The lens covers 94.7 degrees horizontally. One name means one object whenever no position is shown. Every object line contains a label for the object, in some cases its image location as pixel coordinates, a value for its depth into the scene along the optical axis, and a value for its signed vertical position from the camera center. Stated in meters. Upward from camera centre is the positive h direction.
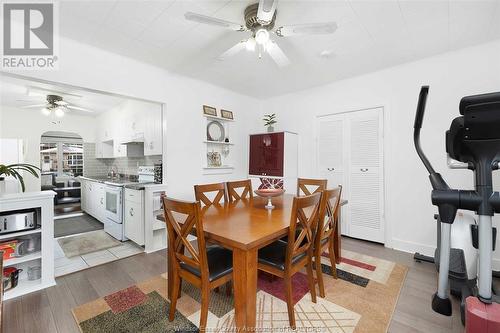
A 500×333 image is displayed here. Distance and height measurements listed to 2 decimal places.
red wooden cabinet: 3.89 +0.18
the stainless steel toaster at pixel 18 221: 2.03 -0.52
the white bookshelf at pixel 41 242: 2.08 -0.76
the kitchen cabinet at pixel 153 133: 3.56 +0.50
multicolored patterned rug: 1.65 -1.15
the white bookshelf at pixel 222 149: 3.74 +0.27
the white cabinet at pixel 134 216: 3.08 -0.73
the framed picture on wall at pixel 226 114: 3.95 +0.88
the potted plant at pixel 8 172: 2.07 -0.08
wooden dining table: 1.38 -0.47
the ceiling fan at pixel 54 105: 4.15 +1.12
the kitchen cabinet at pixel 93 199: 4.18 -0.70
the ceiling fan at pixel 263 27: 1.63 +1.06
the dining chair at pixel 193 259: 1.46 -0.69
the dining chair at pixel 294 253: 1.59 -0.70
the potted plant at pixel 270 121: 4.19 +0.81
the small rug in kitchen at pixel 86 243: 3.07 -1.16
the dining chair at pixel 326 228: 1.92 -0.58
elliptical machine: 0.92 -0.13
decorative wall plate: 3.88 +0.57
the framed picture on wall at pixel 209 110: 3.67 +0.87
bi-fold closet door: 3.22 -0.01
